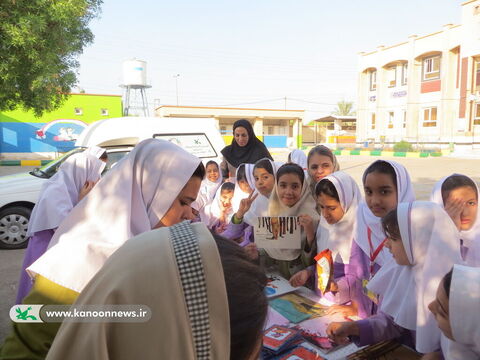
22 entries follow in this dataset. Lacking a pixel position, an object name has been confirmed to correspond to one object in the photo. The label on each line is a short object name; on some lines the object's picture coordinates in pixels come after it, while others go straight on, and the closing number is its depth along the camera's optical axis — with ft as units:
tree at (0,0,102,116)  23.67
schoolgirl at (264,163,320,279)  8.50
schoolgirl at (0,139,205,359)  3.40
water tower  95.61
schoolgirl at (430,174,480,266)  6.97
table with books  5.23
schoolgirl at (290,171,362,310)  7.74
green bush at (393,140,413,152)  78.64
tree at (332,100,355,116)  205.82
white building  75.51
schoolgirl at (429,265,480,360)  3.82
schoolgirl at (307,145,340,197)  11.55
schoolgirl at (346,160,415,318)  6.87
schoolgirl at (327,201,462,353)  5.12
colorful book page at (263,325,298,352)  5.31
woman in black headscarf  16.21
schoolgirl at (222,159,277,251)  10.97
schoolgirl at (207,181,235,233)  13.96
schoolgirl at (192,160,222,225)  14.92
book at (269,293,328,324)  6.44
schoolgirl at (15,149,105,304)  6.91
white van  17.57
